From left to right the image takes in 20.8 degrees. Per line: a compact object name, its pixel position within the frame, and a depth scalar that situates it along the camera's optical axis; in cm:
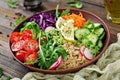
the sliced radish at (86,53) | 122
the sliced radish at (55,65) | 119
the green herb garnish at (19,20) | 155
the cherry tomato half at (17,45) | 128
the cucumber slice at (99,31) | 130
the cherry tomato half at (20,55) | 125
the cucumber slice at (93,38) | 126
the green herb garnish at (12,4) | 171
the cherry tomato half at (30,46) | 126
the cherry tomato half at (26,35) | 132
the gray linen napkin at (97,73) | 115
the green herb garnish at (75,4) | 162
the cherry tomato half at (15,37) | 133
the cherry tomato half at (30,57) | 122
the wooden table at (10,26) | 130
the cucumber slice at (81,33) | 130
